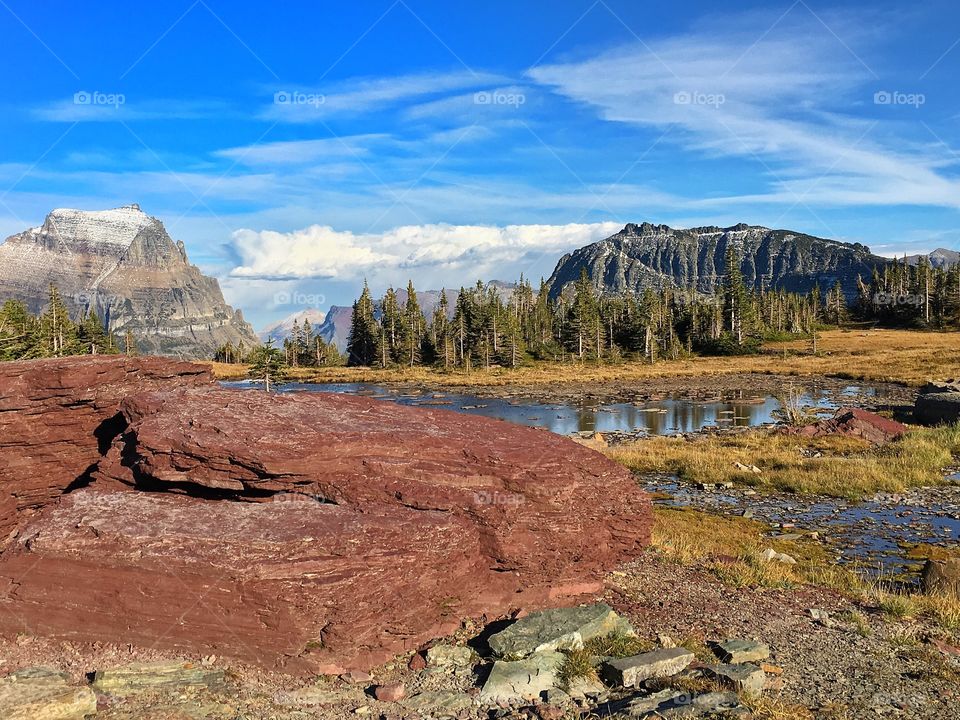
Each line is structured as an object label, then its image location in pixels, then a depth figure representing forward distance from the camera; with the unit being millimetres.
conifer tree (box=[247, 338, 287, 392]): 70688
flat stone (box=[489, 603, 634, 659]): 10031
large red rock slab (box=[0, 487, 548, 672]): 9469
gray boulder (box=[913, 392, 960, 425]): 36875
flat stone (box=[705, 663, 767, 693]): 9078
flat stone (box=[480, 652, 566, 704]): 9000
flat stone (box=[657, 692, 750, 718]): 8250
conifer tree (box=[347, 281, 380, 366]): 125438
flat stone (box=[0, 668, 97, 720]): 8172
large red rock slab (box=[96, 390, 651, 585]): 11211
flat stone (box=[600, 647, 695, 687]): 9234
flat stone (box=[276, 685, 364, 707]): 8836
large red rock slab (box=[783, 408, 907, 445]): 35219
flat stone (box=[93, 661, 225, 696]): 8969
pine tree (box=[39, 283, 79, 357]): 84750
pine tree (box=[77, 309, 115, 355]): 107362
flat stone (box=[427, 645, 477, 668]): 9906
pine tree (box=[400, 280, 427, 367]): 118188
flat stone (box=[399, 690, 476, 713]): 8742
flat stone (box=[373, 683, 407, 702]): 8961
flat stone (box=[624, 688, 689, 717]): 8359
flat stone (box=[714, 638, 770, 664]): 10040
